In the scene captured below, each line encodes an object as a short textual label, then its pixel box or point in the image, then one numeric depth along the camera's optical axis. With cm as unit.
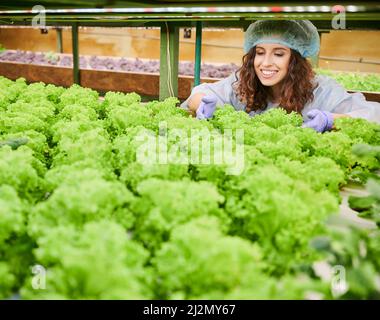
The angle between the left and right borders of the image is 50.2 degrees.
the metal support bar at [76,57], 528
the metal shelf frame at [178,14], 221
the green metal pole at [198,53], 390
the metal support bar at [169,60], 399
